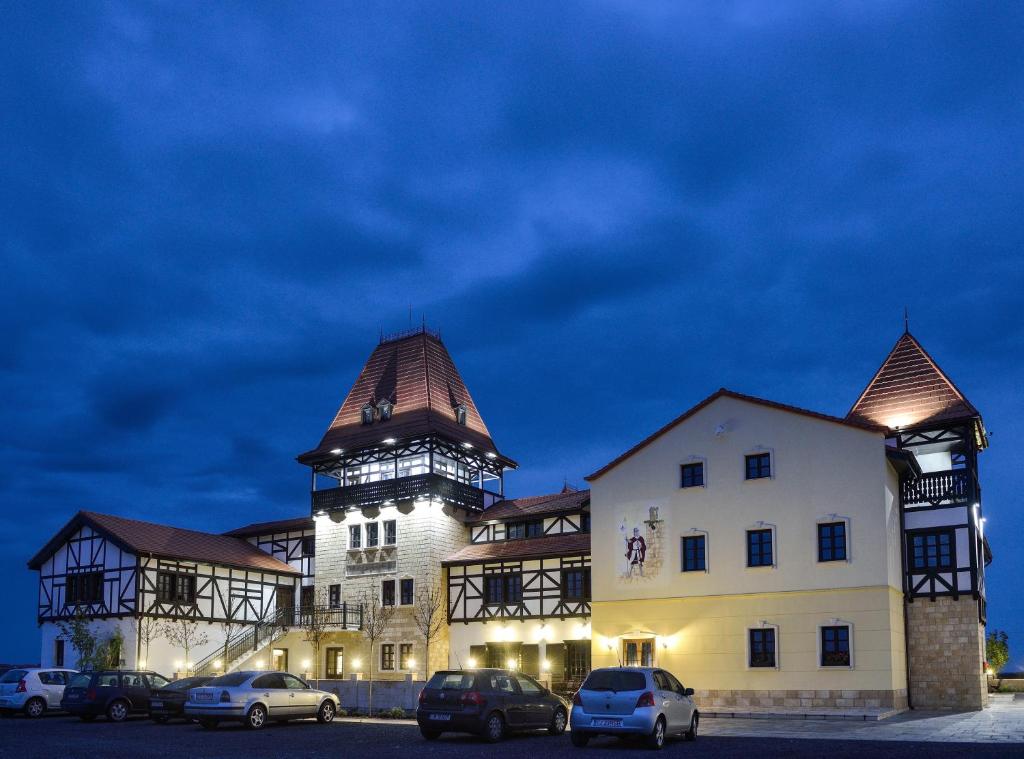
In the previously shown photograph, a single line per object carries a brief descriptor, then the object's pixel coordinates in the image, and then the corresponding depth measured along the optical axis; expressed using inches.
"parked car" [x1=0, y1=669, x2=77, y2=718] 1135.0
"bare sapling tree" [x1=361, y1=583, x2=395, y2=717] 1704.0
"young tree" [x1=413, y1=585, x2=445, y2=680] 1641.2
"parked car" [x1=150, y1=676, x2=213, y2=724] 1043.3
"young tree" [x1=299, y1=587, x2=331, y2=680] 1716.3
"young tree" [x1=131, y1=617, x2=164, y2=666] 1567.4
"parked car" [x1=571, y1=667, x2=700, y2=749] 752.3
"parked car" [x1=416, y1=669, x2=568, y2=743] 807.1
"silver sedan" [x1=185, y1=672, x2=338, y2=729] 927.7
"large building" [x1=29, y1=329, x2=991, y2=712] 1172.5
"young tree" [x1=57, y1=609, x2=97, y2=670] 1576.0
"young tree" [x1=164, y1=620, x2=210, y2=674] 1606.8
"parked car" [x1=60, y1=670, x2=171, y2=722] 1059.9
